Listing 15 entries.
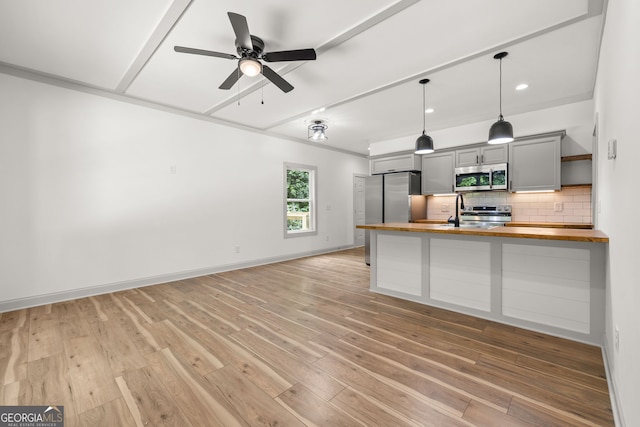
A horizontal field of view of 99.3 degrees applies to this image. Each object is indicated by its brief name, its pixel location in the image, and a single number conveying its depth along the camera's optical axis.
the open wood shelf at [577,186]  4.16
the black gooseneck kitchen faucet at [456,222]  3.28
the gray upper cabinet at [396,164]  5.70
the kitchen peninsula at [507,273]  2.35
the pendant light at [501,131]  2.94
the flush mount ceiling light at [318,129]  5.25
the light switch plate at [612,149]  1.75
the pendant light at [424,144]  3.59
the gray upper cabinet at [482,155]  4.72
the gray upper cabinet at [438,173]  5.34
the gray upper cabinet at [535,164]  4.26
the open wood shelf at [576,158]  4.06
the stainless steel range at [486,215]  4.90
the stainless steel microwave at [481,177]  4.70
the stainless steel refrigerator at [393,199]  5.52
